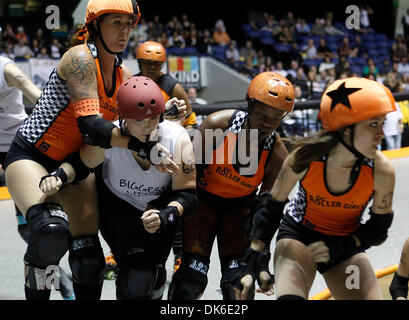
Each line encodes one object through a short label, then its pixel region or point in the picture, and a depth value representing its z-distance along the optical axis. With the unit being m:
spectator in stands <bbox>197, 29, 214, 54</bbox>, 13.45
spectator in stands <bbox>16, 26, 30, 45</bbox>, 10.97
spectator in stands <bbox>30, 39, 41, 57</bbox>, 10.67
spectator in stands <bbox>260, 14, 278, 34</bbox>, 15.16
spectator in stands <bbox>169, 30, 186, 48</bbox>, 13.00
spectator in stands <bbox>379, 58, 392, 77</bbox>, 13.40
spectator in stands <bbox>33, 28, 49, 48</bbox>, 10.81
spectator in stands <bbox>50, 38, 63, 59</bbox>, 10.63
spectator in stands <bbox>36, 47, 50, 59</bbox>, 10.38
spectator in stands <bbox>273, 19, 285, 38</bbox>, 14.89
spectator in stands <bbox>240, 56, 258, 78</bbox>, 12.92
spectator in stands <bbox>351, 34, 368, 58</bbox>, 14.89
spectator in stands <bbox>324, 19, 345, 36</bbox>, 15.59
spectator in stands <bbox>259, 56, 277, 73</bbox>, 12.19
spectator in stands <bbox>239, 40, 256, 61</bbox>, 13.73
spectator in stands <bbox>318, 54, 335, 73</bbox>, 13.00
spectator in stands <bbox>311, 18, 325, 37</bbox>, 15.45
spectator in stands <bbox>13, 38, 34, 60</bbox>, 10.64
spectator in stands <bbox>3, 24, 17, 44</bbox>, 10.93
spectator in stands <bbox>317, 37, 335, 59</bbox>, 14.07
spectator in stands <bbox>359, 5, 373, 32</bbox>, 15.58
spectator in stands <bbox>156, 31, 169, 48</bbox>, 12.59
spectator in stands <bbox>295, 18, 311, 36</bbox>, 15.41
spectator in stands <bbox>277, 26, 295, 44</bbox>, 14.62
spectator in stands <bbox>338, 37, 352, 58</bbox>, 14.45
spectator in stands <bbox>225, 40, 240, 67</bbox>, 13.54
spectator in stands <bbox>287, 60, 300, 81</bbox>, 12.57
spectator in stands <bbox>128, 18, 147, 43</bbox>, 11.73
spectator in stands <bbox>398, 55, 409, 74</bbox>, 13.76
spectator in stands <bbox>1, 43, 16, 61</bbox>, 10.20
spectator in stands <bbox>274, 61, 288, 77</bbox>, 12.18
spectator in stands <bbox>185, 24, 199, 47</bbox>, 13.40
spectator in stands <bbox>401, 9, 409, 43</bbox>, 16.22
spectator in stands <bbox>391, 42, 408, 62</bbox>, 14.54
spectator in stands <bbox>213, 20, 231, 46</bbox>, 14.00
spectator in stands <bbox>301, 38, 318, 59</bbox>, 13.92
